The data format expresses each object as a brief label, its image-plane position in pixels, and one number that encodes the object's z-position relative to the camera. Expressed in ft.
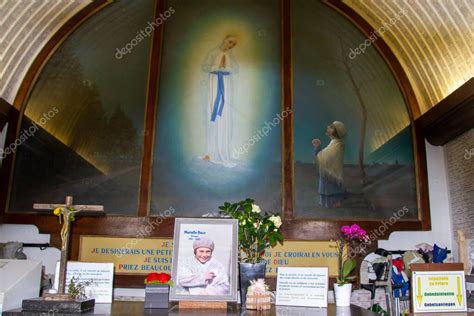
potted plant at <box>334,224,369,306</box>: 11.12
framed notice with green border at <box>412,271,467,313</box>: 10.76
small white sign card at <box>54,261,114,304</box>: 10.62
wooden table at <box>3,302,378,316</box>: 9.04
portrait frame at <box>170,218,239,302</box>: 9.89
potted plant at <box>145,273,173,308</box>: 9.78
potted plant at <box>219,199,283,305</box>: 10.71
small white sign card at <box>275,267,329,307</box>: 10.46
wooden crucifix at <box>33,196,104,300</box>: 9.66
